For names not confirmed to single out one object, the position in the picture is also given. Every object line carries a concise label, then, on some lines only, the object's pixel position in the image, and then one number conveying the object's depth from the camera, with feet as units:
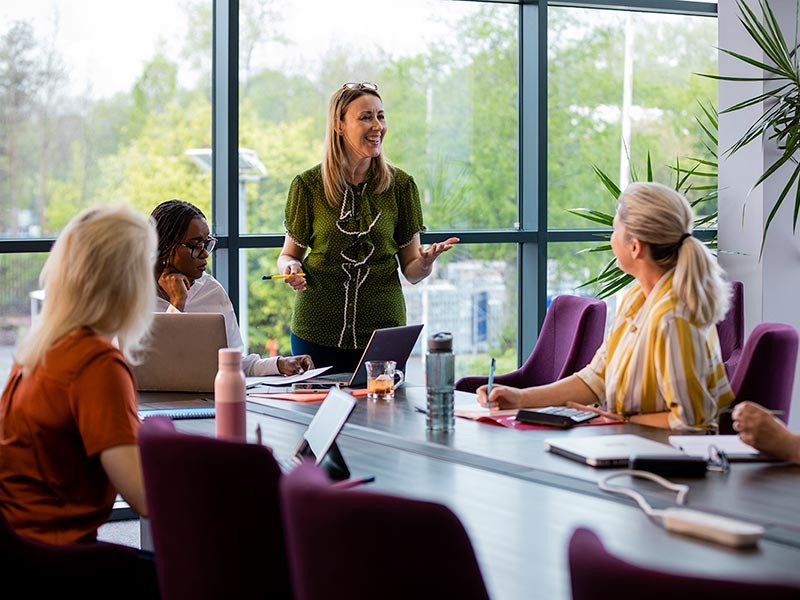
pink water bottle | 8.30
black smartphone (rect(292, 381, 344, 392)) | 11.89
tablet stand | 7.97
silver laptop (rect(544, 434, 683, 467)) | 8.02
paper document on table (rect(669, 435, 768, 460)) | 8.17
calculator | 9.70
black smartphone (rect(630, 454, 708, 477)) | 7.67
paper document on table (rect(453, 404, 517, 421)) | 10.23
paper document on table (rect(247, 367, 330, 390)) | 12.21
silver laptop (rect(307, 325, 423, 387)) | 11.53
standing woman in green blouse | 14.66
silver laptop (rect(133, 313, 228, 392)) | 11.39
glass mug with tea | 11.45
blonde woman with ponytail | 9.71
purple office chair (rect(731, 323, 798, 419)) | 11.34
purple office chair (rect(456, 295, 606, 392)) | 14.92
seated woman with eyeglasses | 12.53
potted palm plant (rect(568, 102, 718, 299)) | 18.44
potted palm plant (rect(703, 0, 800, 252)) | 16.43
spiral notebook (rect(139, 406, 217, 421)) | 10.46
